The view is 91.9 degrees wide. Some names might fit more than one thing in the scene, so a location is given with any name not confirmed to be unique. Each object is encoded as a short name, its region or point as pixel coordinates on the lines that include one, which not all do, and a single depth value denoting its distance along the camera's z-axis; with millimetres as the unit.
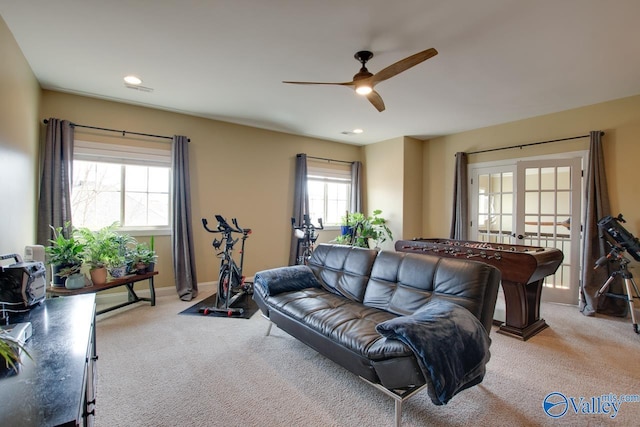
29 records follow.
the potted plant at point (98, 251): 3408
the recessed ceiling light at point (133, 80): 3255
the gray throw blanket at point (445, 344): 1546
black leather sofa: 1604
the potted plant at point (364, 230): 5613
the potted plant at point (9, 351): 981
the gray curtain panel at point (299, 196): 5434
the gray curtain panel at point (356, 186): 6250
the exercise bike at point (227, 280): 3594
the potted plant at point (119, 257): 3547
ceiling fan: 2185
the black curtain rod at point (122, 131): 3734
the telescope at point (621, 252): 3275
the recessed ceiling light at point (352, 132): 5301
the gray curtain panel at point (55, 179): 3453
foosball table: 2865
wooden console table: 3143
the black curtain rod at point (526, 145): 4072
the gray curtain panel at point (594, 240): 3722
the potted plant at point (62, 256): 3188
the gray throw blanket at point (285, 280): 2846
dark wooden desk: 883
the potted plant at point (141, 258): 3781
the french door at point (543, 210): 4141
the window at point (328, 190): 5910
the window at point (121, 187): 3881
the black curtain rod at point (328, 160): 5808
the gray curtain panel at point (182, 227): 4238
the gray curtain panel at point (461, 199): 5133
